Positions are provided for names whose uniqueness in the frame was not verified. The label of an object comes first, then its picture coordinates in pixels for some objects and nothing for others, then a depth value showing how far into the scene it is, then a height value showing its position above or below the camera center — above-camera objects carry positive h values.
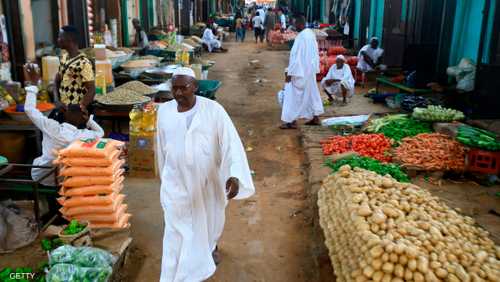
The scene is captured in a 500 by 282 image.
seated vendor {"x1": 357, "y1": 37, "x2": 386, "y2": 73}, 13.88 -1.19
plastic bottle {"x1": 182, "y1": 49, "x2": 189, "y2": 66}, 11.56 -1.10
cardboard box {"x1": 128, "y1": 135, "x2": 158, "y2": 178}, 6.70 -1.94
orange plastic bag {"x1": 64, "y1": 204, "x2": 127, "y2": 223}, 4.71 -1.91
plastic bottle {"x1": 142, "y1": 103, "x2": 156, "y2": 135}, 6.70 -1.46
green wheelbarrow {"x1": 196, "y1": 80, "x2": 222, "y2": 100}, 9.47 -1.43
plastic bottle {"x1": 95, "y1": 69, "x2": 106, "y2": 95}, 7.99 -1.17
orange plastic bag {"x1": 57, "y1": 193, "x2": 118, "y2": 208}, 4.66 -1.74
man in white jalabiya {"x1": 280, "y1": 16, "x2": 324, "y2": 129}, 8.82 -1.26
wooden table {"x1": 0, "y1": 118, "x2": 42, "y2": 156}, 6.02 -1.41
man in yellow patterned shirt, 5.86 -0.79
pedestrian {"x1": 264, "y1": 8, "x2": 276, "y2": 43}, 27.36 -0.59
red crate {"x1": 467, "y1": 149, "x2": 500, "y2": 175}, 5.98 -1.71
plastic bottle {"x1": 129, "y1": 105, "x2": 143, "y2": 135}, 6.70 -1.48
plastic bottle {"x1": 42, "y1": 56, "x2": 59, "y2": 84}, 7.96 -0.94
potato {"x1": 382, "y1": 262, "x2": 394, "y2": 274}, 3.30 -1.62
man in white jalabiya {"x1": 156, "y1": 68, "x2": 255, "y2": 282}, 3.82 -1.21
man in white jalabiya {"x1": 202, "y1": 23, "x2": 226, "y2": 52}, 22.83 -1.39
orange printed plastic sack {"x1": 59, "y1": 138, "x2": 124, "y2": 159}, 4.63 -1.27
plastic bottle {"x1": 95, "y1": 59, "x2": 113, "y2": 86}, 8.24 -0.96
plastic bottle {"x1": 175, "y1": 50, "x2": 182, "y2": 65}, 11.85 -1.11
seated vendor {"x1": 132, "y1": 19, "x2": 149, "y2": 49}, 14.42 -0.76
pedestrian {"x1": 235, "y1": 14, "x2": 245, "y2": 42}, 28.72 -1.08
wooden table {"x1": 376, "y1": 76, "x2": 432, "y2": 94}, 10.20 -1.52
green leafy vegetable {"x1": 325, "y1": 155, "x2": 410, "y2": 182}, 5.54 -1.70
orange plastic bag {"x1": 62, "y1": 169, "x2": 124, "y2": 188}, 4.66 -1.56
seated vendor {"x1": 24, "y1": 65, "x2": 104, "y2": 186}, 4.96 -1.21
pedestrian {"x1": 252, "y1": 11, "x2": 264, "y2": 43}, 28.03 -0.93
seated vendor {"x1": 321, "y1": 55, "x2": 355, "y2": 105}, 10.82 -1.41
